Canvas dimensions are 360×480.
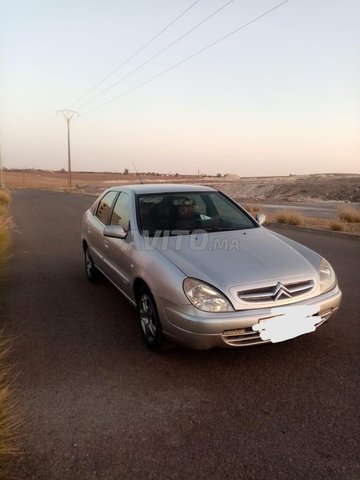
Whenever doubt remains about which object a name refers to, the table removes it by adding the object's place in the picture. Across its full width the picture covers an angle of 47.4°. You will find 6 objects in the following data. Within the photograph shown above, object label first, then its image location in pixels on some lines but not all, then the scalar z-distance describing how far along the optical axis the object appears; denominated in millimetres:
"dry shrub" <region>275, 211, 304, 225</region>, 13383
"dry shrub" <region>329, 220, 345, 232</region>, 11469
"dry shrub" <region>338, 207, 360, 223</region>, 13844
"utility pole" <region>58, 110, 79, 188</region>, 54625
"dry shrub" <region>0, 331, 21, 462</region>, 2516
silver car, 3348
